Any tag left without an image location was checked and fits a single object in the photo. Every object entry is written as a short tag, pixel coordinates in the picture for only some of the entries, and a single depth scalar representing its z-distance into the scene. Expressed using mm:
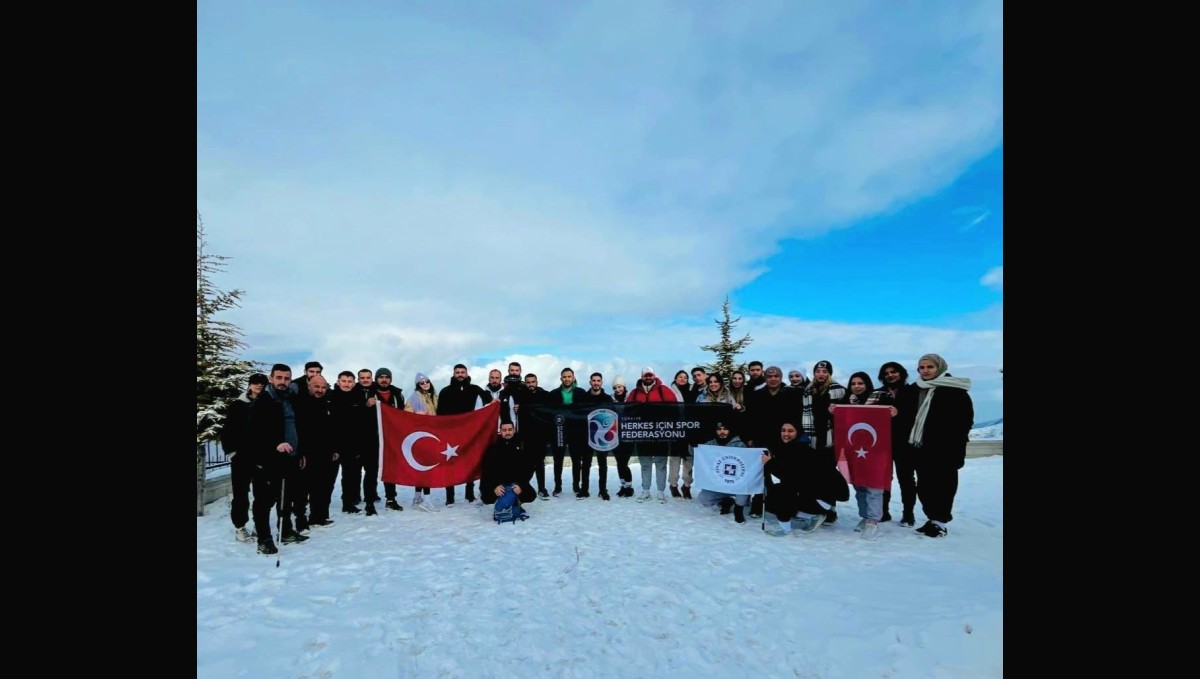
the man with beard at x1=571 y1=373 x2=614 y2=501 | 8234
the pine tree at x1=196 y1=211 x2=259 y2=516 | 7831
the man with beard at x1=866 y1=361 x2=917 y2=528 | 6352
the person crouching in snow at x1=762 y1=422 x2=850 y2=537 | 6352
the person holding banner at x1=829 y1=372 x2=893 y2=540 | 6262
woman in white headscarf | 5906
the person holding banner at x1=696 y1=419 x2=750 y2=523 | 6824
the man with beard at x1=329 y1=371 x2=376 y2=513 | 6984
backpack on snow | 6755
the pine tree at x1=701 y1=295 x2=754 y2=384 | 20875
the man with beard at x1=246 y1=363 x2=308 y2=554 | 5453
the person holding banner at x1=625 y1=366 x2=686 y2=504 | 8273
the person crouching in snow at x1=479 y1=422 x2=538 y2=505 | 7191
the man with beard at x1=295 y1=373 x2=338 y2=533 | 5988
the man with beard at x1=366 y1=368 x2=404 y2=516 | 7520
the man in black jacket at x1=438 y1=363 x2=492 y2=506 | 7980
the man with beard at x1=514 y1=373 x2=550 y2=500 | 8117
